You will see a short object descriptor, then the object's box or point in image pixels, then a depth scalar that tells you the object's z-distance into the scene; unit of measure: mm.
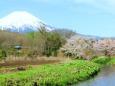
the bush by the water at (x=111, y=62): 47050
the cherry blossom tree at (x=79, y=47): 55363
